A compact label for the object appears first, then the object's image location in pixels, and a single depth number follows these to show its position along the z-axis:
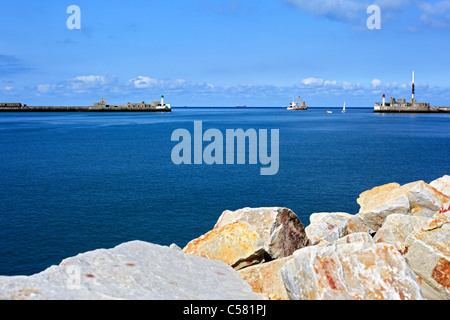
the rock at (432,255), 8.04
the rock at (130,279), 6.04
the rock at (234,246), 9.62
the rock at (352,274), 6.39
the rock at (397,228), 11.02
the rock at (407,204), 13.91
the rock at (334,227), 13.61
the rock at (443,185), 16.50
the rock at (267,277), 8.04
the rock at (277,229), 10.46
